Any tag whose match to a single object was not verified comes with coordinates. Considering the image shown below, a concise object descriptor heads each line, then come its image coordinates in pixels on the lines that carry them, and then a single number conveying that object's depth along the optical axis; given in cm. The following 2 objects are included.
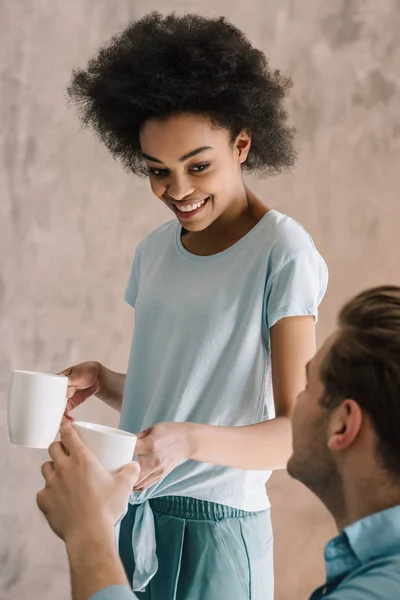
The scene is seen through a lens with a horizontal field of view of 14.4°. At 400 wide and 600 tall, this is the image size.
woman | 222
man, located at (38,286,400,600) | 180
